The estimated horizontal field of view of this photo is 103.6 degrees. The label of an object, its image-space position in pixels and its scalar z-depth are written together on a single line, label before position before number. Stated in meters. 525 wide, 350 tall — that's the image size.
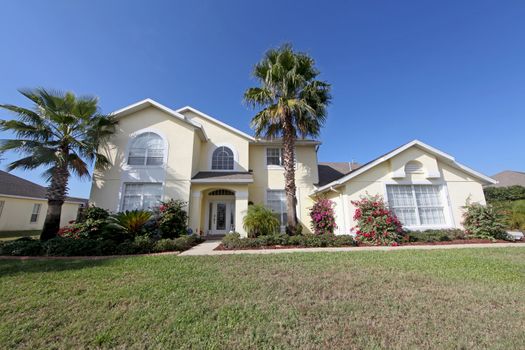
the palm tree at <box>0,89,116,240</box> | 10.31
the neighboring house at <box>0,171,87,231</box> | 17.47
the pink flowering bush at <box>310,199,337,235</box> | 12.45
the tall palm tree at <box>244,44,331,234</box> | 11.85
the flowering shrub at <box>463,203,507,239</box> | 10.63
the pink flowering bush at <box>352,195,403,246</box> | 10.12
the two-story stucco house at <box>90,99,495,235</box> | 11.88
